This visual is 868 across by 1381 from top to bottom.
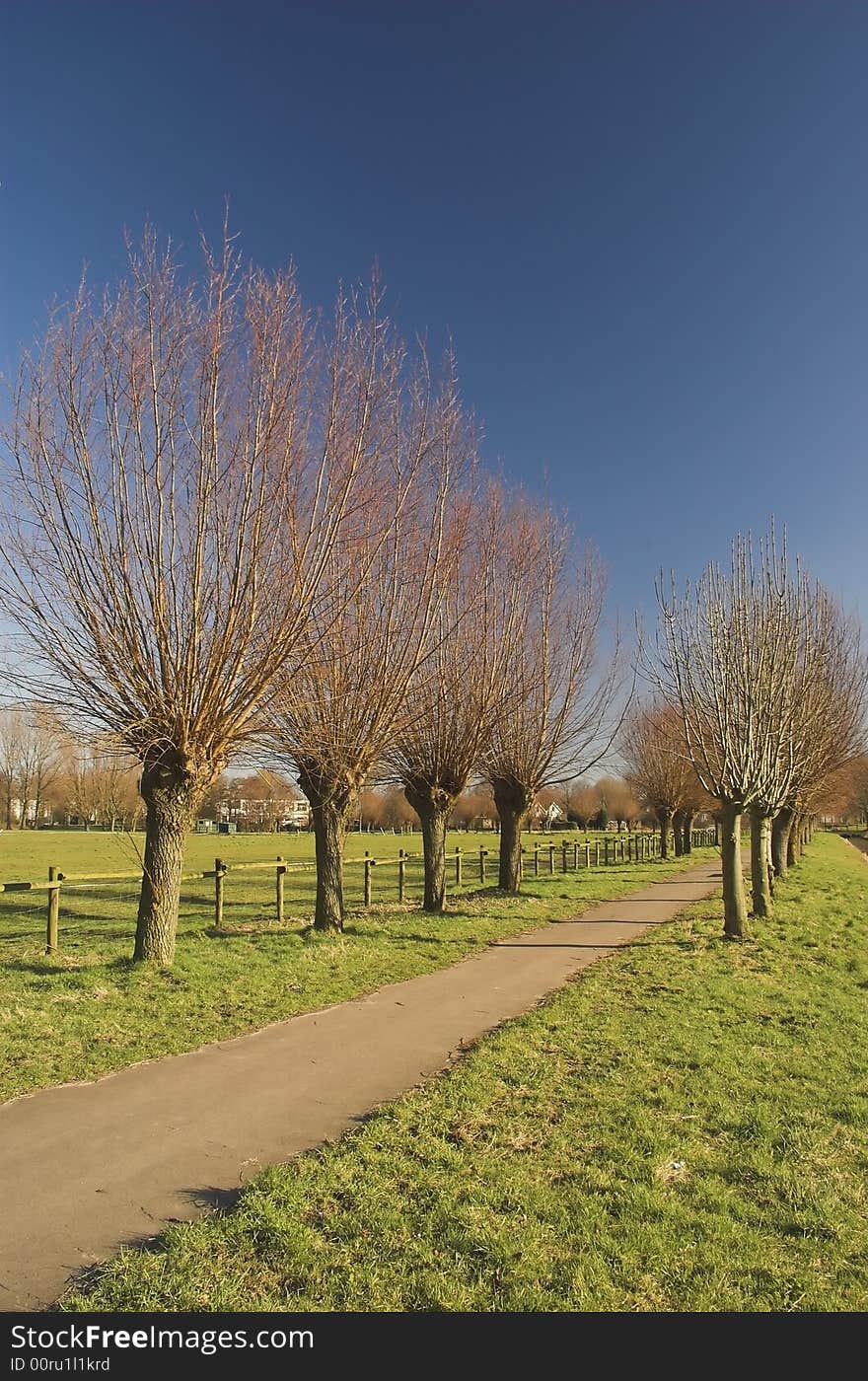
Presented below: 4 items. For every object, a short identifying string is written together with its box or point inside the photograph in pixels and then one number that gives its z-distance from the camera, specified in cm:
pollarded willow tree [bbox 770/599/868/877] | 1864
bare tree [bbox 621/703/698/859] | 3725
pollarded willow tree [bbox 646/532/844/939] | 1370
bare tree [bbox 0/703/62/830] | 6094
